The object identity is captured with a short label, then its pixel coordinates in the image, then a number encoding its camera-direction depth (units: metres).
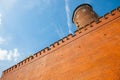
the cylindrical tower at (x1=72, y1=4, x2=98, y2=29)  14.93
